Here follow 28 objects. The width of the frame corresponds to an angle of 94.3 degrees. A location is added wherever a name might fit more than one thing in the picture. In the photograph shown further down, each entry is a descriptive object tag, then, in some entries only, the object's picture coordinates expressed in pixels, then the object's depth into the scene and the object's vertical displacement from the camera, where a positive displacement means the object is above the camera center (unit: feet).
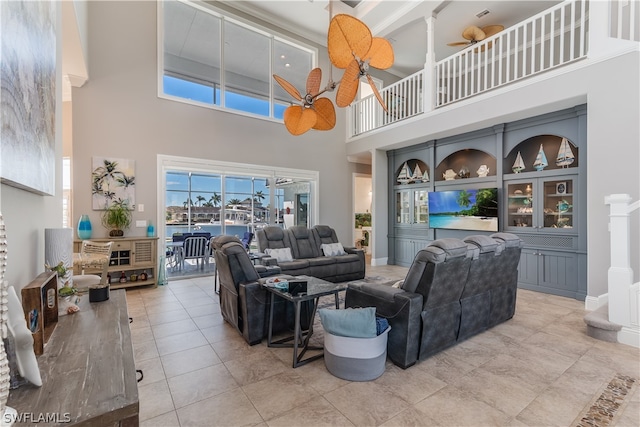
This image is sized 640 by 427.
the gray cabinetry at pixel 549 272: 15.51 -3.29
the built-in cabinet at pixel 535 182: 15.40 +1.85
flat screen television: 18.70 +0.18
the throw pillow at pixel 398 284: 9.55 -2.41
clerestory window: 19.61 +11.42
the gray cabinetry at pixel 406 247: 23.56 -2.95
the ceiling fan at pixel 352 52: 9.38 +5.55
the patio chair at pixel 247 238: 21.99 -1.95
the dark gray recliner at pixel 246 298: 9.91 -2.94
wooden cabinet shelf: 16.38 -2.84
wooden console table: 2.84 -1.93
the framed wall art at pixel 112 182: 16.89 +1.74
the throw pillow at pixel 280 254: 16.99 -2.42
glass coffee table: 8.48 -2.81
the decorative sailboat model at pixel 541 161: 17.03 +2.92
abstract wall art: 3.48 +1.69
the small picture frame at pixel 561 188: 16.10 +1.32
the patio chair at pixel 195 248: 19.60 -2.43
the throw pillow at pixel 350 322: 7.64 -2.88
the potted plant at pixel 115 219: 16.85 -0.41
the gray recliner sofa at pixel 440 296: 8.27 -2.58
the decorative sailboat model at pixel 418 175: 23.93 +3.00
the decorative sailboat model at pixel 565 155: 15.89 +3.08
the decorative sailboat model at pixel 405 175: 24.98 +3.12
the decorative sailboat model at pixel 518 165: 18.03 +2.87
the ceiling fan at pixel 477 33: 19.39 +11.83
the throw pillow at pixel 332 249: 19.00 -2.40
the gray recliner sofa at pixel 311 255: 16.97 -2.74
